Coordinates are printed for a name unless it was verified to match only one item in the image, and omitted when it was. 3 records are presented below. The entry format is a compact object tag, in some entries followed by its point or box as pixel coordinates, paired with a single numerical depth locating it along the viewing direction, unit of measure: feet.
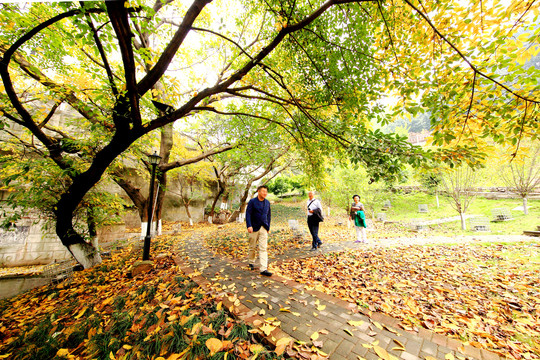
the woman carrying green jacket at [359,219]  24.82
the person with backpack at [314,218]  21.50
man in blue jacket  14.78
